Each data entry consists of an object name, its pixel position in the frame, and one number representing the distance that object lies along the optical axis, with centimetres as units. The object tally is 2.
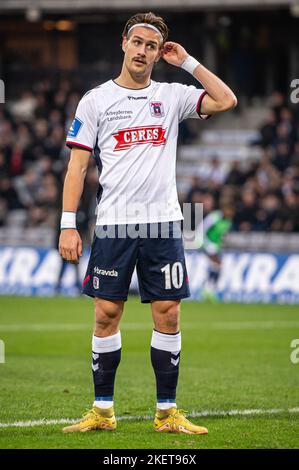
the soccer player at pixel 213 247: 4228
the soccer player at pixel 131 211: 1487
